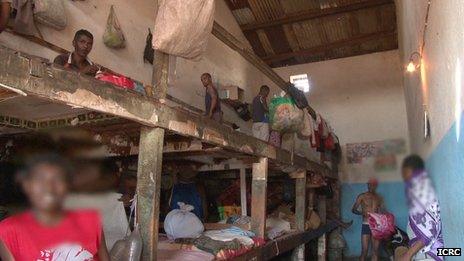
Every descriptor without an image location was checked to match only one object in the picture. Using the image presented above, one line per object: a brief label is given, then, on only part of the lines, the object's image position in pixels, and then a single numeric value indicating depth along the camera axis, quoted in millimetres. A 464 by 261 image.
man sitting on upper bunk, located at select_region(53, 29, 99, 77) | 4129
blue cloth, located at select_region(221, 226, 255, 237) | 4904
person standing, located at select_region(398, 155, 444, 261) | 3449
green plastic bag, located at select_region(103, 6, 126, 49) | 5777
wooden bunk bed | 2209
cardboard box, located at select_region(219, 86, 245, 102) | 9000
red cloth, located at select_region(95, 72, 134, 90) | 2870
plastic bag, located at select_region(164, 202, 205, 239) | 4477
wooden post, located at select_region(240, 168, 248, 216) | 6578
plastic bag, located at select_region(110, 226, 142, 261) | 2912
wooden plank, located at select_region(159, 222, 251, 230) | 5543
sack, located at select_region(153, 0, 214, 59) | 3035
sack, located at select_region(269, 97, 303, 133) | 6020
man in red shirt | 2205
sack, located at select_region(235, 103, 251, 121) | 9520
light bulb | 5393
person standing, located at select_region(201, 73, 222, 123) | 6558
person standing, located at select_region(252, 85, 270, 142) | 7527
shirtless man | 8469
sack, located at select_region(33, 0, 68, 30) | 4492
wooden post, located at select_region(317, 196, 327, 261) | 9344
